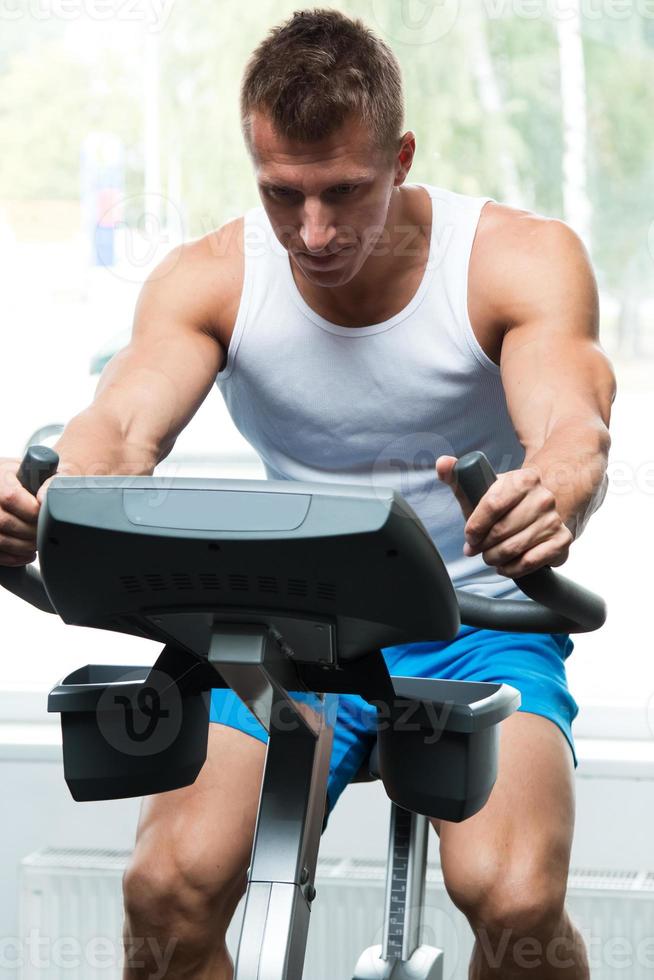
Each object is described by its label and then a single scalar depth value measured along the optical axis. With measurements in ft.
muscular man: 6.08
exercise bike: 4.81
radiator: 8.05
